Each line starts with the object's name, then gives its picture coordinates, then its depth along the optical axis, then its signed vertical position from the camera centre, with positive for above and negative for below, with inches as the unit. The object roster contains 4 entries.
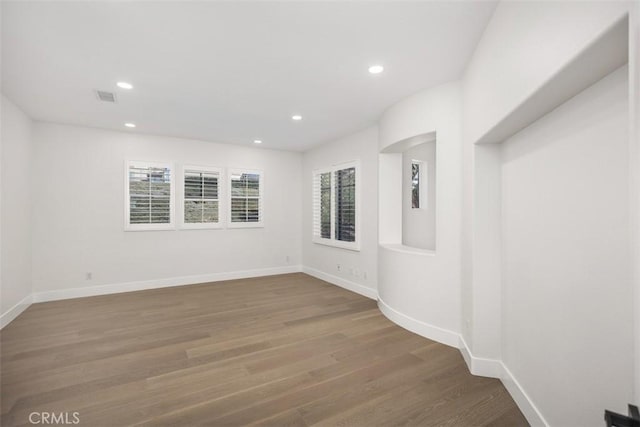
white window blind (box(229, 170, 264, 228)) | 237.3 +12.8
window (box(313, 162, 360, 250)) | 203.2 +5.9
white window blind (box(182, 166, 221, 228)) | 218.7 +12.4
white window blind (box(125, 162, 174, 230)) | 199.6 +12.5
